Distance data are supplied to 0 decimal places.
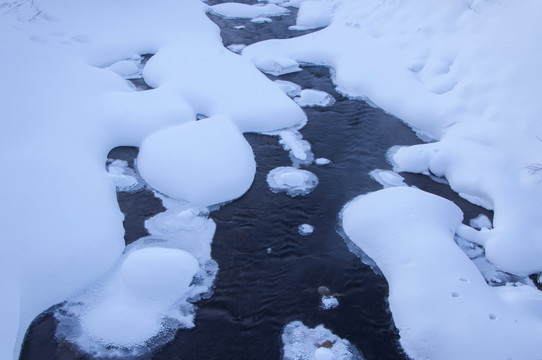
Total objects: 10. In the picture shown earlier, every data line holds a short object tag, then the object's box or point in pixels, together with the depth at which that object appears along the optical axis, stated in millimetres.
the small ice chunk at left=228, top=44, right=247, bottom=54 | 7903
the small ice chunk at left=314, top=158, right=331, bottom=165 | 5289
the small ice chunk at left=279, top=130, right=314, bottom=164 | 5363
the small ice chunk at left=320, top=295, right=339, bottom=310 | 3648
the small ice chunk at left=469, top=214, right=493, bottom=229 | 4495
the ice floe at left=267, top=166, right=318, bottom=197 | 4855
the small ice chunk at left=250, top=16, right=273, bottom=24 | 9352
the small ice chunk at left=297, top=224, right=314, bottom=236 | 4316
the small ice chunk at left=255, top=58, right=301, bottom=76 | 7290
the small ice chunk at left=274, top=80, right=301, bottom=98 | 6715
